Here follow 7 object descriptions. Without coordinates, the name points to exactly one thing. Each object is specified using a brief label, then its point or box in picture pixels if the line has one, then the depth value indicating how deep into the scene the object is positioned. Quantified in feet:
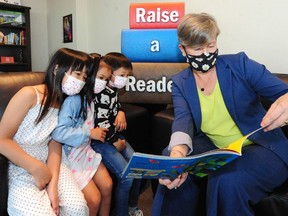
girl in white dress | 3.05
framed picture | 10.57
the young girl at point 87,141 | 3.62
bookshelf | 11.69
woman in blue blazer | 2.89
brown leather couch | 4.27
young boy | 4.12
